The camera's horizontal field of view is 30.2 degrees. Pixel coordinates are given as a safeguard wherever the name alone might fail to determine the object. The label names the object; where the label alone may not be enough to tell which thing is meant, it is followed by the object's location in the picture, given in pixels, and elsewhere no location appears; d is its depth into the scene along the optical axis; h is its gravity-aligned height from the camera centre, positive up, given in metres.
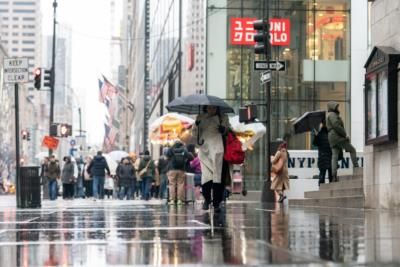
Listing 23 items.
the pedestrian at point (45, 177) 29.95 -1.47
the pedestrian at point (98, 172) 28.89 -1.19
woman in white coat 12.61 -0.10
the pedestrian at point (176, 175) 20.42 -0.92
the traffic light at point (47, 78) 34.78 +3.01
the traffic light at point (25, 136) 51.98 +0.37
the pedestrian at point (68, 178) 30.64 -1.51
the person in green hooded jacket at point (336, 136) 18.00 +0.16
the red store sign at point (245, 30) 37.31 +5.67
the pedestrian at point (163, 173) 28.10 -1.19
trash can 18.94 -1.23
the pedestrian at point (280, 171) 19.97 -0.78
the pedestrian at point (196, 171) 23.62 -0.93
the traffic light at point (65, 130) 37.31 +0.58
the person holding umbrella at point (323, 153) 18.84 -0.27
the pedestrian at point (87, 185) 33.13 -1.96
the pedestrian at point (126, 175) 30.06 -1.36
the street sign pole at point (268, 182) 21.82 -1.20
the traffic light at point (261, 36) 21.30 +3.09
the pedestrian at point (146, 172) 27.94 -1.14
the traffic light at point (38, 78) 33.84 +2.89
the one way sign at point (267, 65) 20.80 +2.17
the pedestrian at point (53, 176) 29.30 -1.38
